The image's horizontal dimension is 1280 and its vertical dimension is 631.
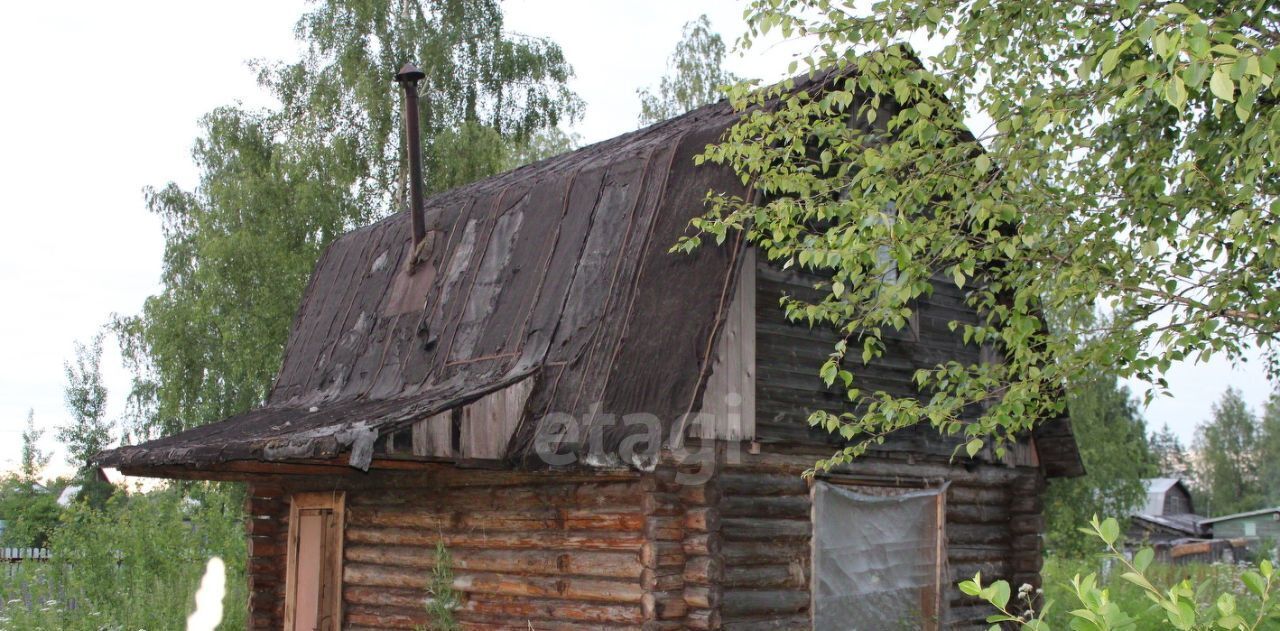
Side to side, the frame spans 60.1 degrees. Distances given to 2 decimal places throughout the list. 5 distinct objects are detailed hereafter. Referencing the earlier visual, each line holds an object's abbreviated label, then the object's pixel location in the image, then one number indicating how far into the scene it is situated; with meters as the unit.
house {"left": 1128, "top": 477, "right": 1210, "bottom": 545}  46.95
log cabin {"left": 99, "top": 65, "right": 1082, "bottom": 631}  8.50
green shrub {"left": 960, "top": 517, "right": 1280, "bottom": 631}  2.95
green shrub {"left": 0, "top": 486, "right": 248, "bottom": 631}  13.30
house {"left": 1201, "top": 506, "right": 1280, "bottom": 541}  45.03
